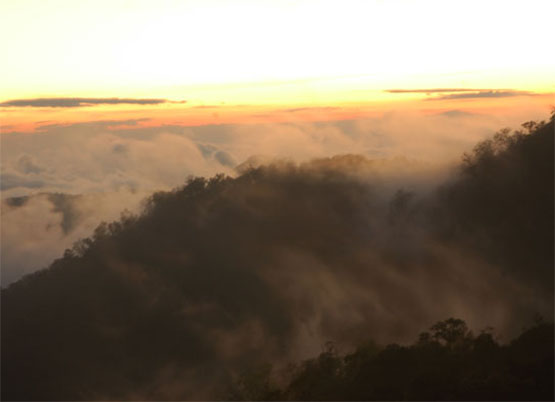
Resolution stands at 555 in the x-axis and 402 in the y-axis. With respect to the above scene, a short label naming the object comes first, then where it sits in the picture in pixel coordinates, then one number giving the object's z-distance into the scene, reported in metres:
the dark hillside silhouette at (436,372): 59.25
